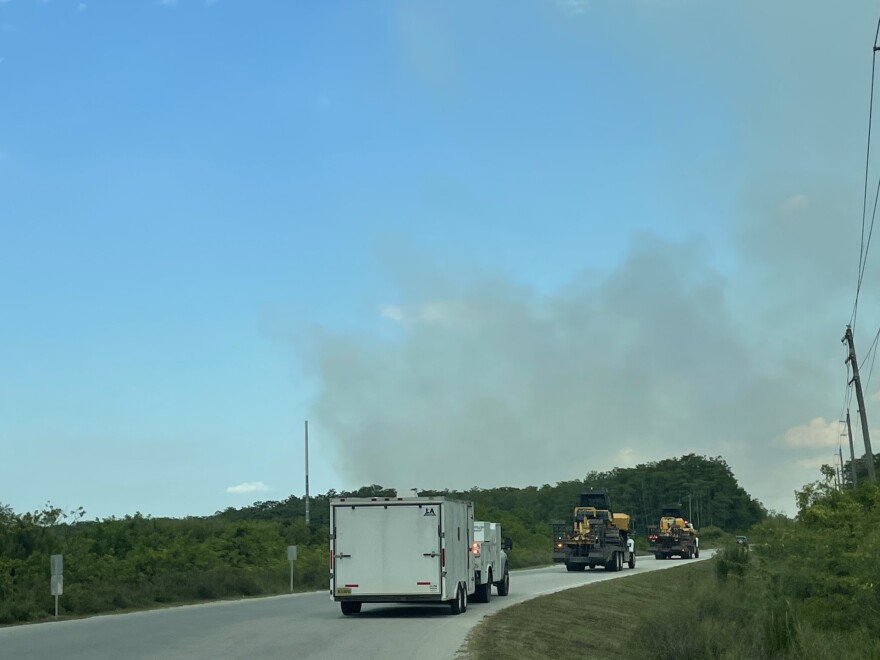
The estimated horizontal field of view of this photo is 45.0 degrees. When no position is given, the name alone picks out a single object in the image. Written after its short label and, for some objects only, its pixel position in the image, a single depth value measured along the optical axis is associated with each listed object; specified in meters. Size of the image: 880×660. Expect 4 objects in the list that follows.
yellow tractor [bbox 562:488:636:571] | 55.06
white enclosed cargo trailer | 25.25
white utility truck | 30.72
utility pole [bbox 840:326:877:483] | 50.66
